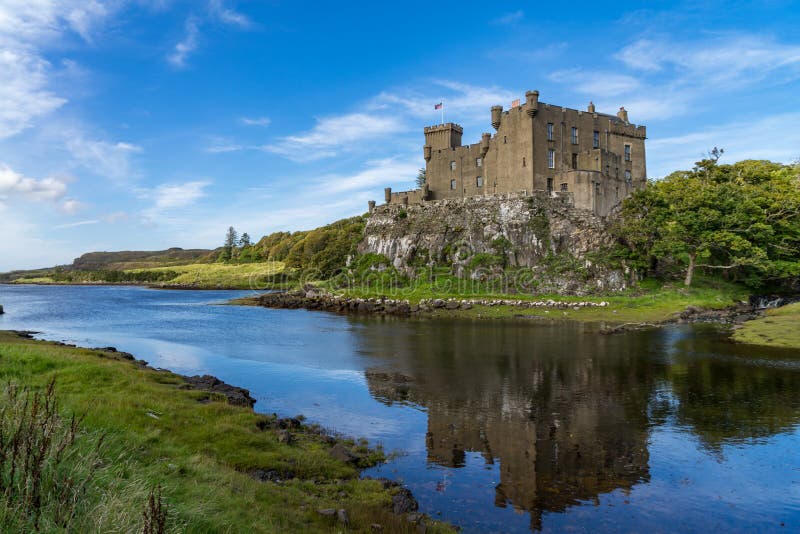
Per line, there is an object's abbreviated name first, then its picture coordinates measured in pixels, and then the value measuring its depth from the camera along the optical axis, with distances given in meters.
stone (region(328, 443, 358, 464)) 14.22
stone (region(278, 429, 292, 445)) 14.86
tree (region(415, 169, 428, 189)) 119.40
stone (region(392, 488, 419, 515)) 11.24
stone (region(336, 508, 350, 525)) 9.84
